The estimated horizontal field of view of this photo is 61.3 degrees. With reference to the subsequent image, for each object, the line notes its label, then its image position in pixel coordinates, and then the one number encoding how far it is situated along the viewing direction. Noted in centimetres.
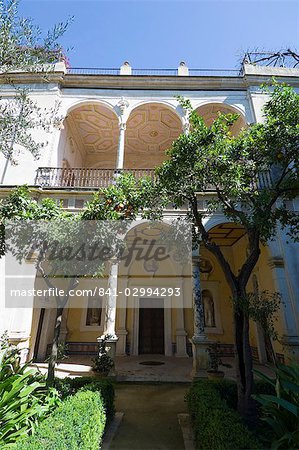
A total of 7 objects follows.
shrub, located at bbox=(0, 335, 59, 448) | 304
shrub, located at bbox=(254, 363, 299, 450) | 287
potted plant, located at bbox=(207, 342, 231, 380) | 683
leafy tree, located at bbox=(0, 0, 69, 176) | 516
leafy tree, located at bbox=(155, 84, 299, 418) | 499
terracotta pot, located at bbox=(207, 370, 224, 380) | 679
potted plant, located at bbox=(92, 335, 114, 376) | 691
